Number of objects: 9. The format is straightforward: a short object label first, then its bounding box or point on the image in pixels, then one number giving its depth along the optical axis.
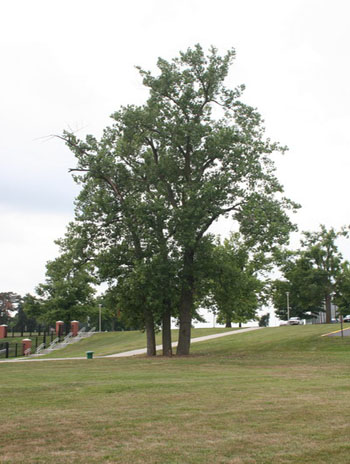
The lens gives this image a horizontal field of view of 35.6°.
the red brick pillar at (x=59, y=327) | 54.72
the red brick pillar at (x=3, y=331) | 58.31
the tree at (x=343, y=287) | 64.56
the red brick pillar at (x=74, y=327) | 56.72
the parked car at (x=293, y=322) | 71.73
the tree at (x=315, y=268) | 65.31
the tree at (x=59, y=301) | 59.22
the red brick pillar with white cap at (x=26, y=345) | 45.90
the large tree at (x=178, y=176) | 28.28
